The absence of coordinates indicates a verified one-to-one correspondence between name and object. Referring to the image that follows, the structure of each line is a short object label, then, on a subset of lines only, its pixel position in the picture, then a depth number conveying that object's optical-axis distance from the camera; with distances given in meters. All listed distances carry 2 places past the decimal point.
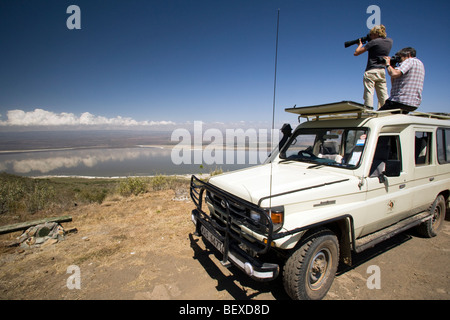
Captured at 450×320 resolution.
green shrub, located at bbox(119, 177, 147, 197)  9.22
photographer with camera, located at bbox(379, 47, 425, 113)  4.34
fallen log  4.78
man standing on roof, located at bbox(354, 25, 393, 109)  4.52
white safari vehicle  2.52
